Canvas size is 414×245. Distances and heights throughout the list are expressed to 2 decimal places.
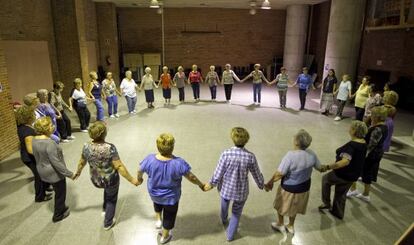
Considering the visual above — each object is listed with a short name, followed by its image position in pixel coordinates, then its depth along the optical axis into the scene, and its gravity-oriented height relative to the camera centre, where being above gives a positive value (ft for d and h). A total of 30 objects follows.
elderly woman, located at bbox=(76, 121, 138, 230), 10.21 -3.71
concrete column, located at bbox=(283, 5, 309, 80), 47.80 +3.19
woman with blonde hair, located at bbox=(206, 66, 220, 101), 35.12 -2.77
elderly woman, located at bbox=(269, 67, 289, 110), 31.60 -2.68
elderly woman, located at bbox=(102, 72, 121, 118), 26.99 -3.50
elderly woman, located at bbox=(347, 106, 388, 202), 13.10 -3.84
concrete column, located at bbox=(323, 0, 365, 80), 30.45 +2.44
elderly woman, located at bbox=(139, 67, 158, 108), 31.65 -3.24
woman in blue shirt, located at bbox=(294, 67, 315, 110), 30.91 -2.54
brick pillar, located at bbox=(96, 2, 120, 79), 45.68 +3.20
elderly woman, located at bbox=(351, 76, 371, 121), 23.45 -2.98
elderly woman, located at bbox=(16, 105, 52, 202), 12.81 -3.44
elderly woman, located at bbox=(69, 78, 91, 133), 23.11 -3.82
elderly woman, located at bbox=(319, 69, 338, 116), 28.43 -3.27
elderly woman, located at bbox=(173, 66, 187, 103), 33.94 -2.66
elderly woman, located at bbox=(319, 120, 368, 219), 11.02 -4.00
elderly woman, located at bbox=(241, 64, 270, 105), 32.76 -2.66
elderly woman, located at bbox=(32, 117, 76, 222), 11.00 -3.76
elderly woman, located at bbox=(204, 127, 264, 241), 9.83 -3.85
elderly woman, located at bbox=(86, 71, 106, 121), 24.64 -3.22
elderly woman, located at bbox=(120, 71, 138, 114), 29.12 -3.32
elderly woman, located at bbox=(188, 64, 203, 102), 34.88 -2.69
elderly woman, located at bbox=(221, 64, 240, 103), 34.60 -2.58
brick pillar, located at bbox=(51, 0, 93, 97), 31.32 +1.60
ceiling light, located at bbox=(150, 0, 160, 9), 32.51 +5.69
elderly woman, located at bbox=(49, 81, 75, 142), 20.93 -4.60
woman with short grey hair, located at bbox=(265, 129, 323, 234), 10.18 -4.14
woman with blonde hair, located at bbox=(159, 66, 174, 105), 33.01 -3.02
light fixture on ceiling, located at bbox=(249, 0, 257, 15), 39.75 +7.16
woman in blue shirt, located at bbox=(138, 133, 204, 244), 9.47 -3.77
